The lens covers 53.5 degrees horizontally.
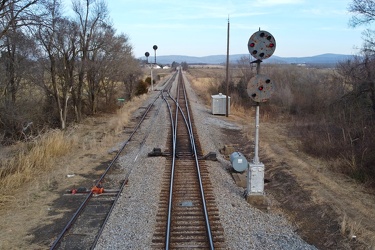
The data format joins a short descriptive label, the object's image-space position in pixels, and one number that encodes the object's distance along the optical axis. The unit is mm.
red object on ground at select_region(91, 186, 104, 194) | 10109
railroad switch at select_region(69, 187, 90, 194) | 10242
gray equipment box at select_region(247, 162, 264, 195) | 9508
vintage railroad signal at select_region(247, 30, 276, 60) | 8812
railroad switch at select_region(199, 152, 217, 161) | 13586
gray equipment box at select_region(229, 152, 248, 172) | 12195
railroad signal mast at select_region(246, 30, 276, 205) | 8844
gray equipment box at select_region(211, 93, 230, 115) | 26953
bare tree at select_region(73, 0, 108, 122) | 25703
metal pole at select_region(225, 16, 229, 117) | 26234
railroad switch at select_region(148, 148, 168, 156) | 13959
